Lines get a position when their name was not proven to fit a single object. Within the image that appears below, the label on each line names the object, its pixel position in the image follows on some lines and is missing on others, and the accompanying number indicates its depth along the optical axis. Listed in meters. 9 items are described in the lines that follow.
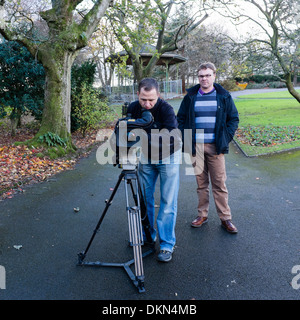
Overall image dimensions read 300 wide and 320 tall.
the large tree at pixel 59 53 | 8.48
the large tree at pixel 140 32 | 11.42
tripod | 2.82
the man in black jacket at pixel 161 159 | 3.17
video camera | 2.80
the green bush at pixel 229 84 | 38.91
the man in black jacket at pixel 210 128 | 3.95
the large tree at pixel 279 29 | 13.02
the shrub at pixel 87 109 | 11.80
